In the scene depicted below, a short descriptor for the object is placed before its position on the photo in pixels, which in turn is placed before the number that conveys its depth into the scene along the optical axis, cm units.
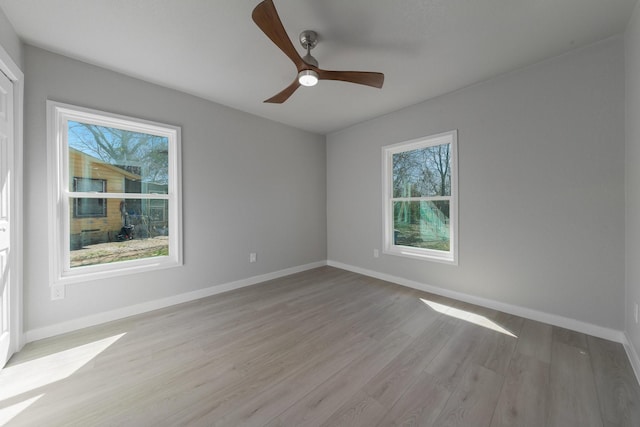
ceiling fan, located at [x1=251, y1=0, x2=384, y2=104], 145
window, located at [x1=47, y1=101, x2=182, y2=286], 226
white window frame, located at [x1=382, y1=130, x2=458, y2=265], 297
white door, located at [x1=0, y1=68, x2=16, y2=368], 175
